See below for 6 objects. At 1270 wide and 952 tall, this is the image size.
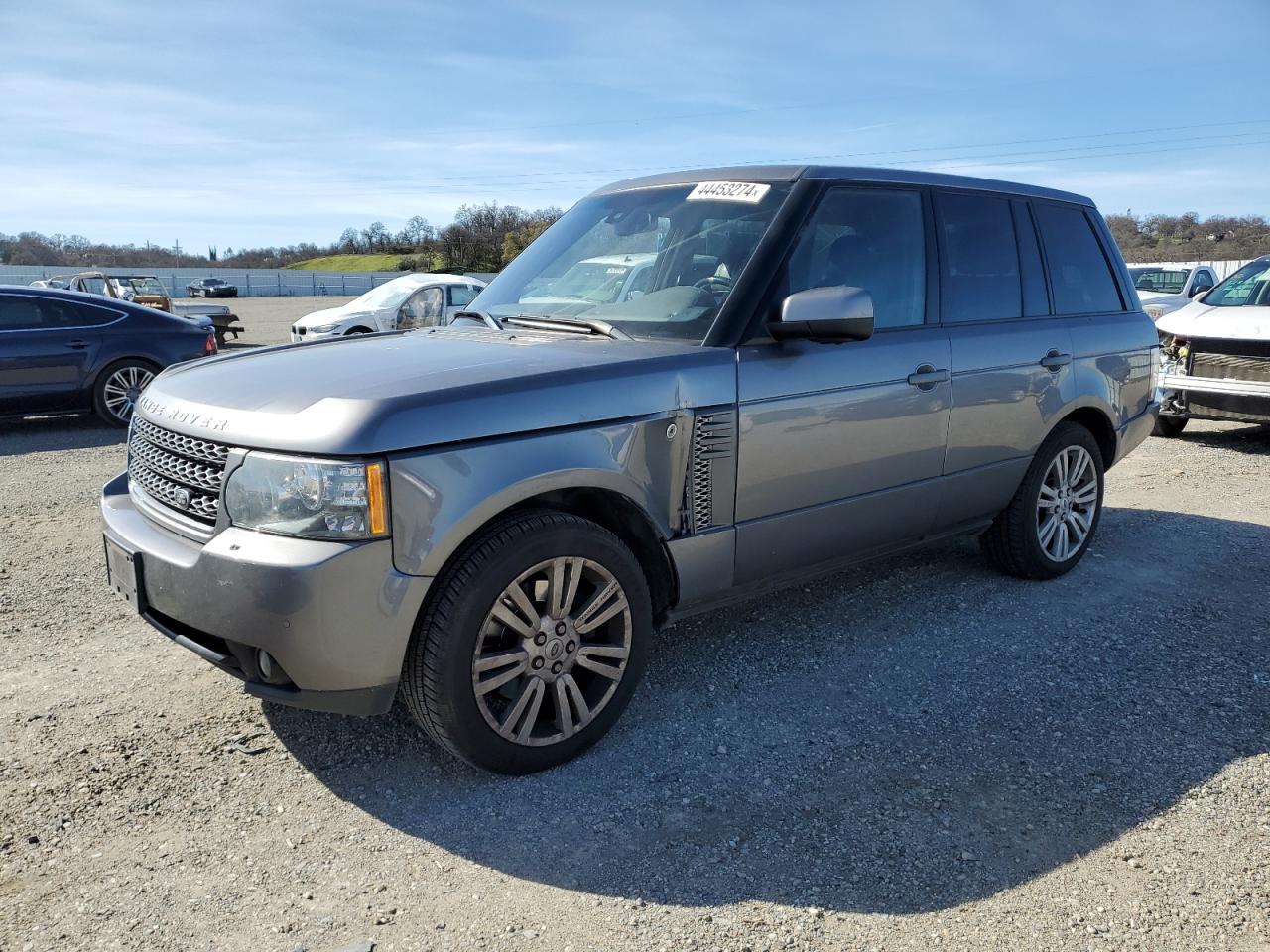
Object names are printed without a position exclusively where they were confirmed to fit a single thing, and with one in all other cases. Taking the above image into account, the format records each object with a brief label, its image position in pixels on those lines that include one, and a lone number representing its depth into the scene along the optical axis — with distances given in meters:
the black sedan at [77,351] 9.94
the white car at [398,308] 15.13
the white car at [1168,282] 16.62
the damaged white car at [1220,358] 8.77
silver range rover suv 2.79
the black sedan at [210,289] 56.78
